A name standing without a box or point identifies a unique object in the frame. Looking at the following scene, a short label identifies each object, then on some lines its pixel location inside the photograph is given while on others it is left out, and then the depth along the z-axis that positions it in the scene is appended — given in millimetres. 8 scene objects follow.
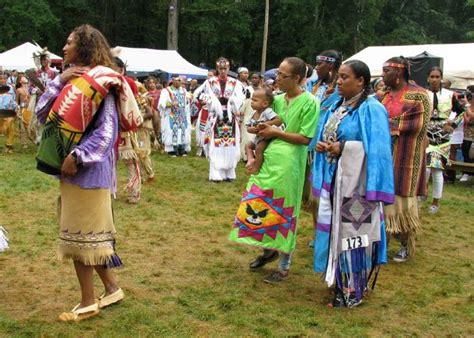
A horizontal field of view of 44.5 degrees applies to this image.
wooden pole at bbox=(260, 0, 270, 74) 29888
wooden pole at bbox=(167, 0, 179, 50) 35688
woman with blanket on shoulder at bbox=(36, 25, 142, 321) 3496
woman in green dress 4492
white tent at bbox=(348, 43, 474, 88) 17484
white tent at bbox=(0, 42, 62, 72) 21312
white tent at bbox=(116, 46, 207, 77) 25031
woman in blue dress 3984
